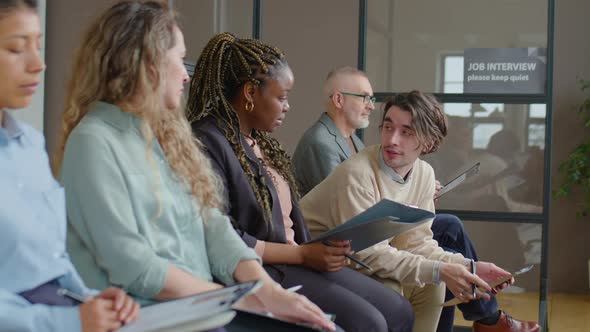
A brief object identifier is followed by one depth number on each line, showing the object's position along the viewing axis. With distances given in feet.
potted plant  16.83
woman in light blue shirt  5.31
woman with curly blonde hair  6.64
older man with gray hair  11.62
